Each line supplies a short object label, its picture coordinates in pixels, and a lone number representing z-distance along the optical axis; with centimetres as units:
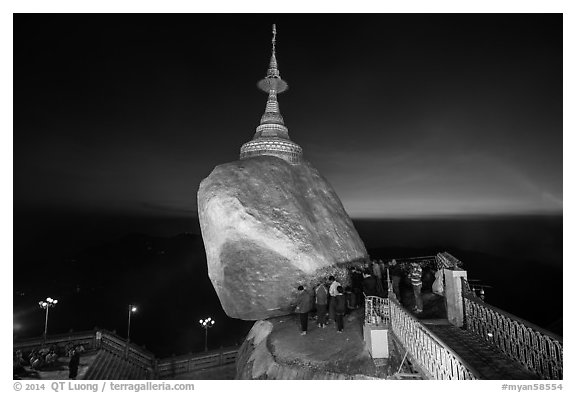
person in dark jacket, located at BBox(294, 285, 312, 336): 976
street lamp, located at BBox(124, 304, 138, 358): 1702
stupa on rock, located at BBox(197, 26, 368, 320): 1189
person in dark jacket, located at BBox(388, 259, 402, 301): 1086
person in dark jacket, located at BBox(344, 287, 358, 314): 1024
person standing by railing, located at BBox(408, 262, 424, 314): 893
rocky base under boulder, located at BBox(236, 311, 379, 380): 766
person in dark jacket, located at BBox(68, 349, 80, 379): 1280
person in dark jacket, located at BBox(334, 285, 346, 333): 915
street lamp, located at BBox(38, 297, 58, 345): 1698
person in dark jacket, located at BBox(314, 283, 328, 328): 944
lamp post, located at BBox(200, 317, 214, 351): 2158
